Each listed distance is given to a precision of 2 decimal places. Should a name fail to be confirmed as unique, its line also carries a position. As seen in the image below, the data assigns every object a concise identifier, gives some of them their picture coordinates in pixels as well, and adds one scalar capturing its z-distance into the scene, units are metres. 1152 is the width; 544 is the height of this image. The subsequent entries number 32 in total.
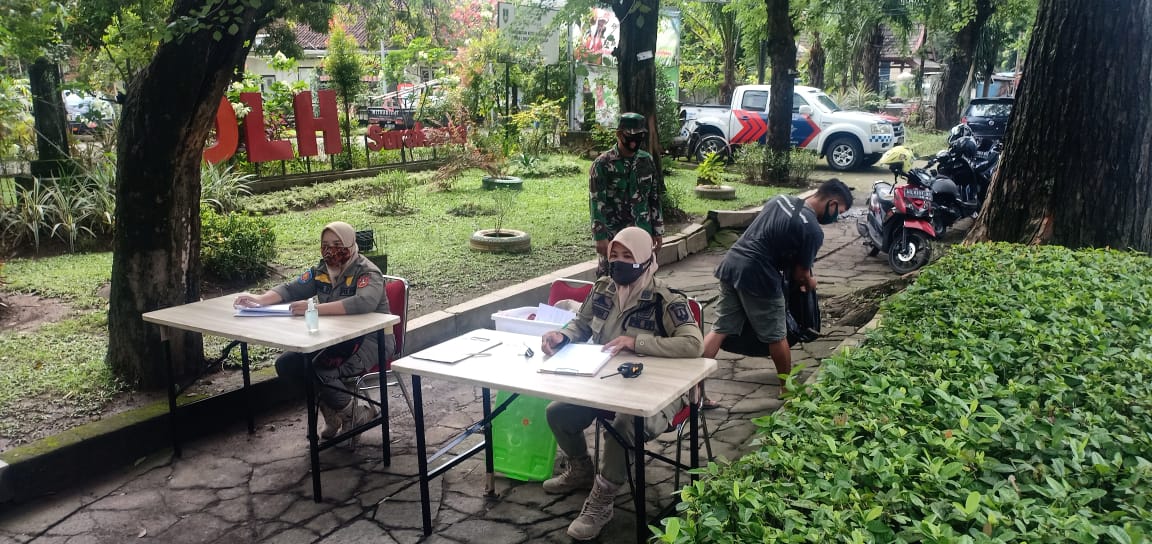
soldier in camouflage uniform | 5.82
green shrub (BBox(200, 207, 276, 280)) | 7.38
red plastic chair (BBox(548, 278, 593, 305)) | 4.92
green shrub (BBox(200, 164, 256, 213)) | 9.72
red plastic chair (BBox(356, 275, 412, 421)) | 4.85
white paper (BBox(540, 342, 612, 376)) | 3.49
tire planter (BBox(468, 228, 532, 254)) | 8.76
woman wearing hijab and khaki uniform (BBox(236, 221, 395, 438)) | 4.53
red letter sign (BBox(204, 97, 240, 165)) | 11.48
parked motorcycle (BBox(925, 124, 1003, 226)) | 10.25
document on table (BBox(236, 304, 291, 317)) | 4.52
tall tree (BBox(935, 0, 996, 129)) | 23.00
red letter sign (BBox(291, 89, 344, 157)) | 13.45
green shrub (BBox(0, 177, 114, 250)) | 8.61
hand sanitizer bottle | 4.16
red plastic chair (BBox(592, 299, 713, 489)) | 3.80
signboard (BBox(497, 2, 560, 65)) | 12.04
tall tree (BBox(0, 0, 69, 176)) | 9.28
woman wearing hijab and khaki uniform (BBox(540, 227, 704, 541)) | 3.69
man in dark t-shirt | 4.86
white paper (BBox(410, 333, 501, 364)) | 3.81
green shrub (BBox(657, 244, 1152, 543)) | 1.93
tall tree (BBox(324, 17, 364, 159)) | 16.08
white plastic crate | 4.46
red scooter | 8.59
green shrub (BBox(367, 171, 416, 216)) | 11.12
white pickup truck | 17.36
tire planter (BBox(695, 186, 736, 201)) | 12.97
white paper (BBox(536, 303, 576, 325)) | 4.55
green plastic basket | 4.25
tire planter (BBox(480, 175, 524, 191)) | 13.54
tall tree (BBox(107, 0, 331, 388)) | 4.71
